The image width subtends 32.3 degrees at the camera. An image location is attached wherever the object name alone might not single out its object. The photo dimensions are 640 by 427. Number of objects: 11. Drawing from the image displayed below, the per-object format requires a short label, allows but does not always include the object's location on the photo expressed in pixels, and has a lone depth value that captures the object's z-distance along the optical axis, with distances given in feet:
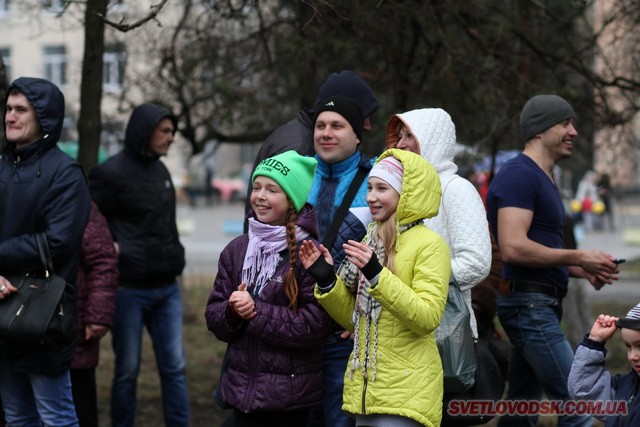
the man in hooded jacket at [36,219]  17.40
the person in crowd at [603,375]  14.44
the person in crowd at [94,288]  20.17
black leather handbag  16.87
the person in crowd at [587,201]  97.76
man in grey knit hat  18.16
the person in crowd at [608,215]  101.14
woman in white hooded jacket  16.11
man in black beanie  16.89
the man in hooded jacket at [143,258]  21.83
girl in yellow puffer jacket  14.40
